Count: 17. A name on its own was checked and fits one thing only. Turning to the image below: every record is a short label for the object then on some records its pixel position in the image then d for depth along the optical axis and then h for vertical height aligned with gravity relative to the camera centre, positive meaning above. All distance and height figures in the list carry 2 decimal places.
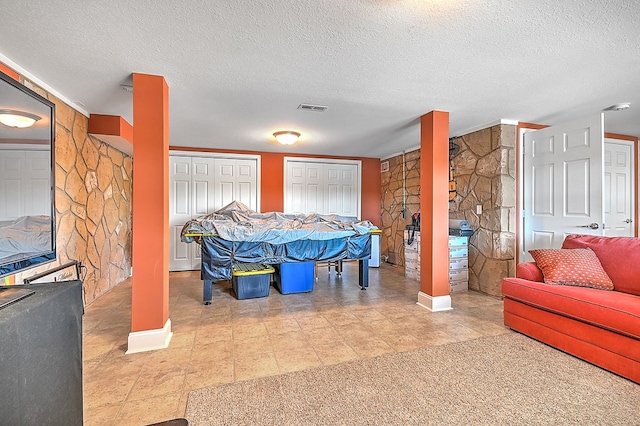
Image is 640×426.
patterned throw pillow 2.50 -0.51
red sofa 1.98 -0.78
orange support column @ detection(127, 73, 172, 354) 2.41 -0.02
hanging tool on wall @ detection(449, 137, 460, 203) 4.63 +0.69
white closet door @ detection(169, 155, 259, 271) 5.50 +0.46
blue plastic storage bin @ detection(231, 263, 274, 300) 3.77 -0.92
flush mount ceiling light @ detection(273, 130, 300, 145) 4.33 +1.17
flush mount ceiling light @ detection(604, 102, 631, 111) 3.25 +1.23
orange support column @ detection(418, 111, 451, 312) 3.37 -0.04
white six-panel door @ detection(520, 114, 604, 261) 3.23 +0.36
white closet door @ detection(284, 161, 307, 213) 6.08 +0.53
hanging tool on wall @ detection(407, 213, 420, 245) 4.73 -0.26
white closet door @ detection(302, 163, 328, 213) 6.23 +0.53
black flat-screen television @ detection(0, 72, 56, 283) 1.13 +0.16
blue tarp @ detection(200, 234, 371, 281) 3.47 -0.51
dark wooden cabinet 0.80 -0.46
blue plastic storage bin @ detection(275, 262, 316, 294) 4.09 -0.93
